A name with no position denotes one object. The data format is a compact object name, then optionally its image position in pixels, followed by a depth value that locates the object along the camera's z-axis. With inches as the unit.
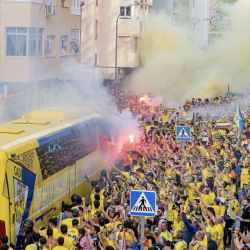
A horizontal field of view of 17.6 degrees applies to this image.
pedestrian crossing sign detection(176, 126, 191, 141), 902.2
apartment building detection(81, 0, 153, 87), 2369.4
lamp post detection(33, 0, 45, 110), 1307.3
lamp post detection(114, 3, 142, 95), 1907.8
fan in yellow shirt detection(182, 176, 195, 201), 695.3
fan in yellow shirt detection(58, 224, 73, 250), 501.6
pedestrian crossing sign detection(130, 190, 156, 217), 474.2
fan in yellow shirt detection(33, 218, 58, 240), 524.6
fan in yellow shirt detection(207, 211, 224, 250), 528.2
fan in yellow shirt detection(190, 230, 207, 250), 479.7
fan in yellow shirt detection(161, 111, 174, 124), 1350.8
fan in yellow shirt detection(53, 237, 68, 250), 470.9
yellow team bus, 572.0
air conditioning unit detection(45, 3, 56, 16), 1533.7
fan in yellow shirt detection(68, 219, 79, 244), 520.7
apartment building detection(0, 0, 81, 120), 1457.3
